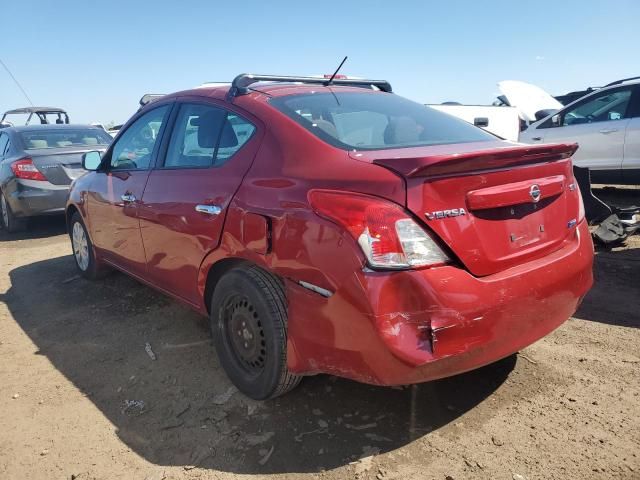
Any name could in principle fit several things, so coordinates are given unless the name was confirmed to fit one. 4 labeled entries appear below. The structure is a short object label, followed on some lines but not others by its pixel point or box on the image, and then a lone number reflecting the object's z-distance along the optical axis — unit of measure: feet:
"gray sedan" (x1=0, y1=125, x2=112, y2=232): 22.77
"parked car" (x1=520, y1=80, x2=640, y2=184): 22.76
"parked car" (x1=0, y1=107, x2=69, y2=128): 46.62
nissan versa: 6.55
